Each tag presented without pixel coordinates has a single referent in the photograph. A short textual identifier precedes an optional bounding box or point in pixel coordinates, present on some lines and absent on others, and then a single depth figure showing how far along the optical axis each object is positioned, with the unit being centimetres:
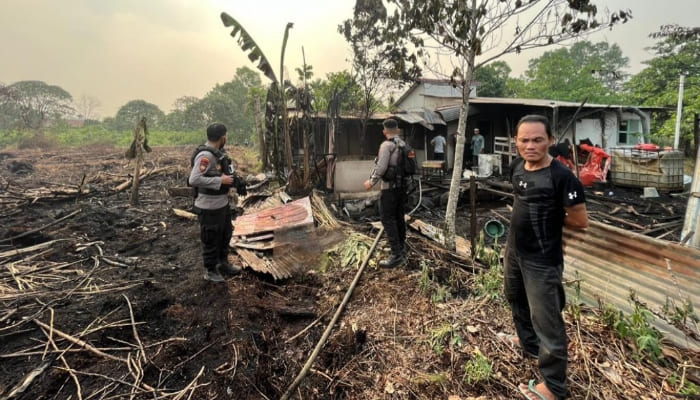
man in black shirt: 193
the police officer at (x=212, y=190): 373
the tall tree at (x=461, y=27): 415
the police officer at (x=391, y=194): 416
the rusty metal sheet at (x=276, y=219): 520
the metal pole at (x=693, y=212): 377
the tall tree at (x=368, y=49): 1419
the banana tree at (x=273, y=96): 782
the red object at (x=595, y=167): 1158
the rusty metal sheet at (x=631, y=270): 248
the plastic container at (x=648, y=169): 1023
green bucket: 480
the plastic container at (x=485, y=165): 1214
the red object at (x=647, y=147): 1054
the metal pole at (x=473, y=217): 403
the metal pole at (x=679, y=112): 1389
